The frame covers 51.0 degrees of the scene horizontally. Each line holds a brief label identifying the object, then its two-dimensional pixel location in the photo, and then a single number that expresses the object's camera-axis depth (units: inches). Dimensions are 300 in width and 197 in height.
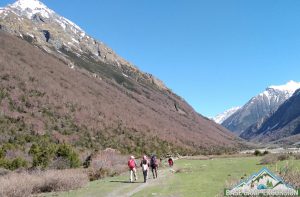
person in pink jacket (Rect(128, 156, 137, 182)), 973.7
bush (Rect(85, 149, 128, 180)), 1190.5
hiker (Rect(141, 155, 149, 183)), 934.6
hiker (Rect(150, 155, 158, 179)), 1024.6
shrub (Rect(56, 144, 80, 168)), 1448.8
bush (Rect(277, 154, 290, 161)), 1319.7
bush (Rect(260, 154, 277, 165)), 1242.8
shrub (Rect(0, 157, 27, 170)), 1357.0
